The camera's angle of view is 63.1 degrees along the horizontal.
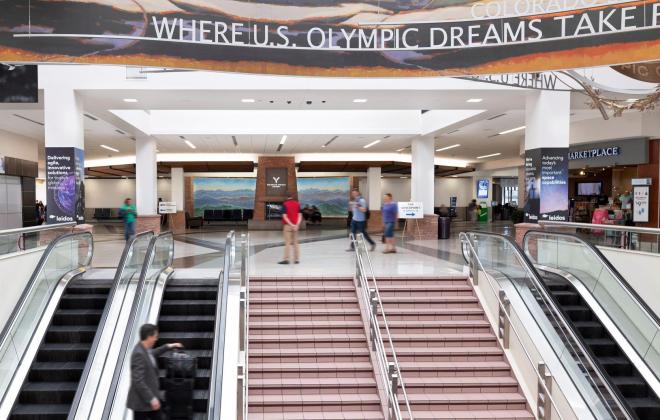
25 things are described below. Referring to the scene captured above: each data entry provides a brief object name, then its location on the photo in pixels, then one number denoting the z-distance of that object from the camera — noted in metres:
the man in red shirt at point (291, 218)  10.98
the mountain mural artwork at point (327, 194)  32.16
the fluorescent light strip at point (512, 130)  16.95
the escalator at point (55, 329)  6.37
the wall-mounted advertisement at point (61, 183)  10.32
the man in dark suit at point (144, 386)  4.84
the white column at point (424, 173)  18.33
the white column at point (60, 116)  10.37
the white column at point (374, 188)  25.77
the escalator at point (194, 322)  7.05
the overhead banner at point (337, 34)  7.01
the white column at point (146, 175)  17.28
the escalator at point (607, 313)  6.52
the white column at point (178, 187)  26.16
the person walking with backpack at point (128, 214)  12.90
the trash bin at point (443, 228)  17.75
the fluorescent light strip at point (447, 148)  21.83
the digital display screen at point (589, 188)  19.66
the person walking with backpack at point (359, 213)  12.51
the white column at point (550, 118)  10.84
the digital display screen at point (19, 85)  8.82
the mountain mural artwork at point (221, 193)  32.03
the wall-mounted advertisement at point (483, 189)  33.59
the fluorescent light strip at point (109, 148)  21.55
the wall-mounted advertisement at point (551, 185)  10.87
